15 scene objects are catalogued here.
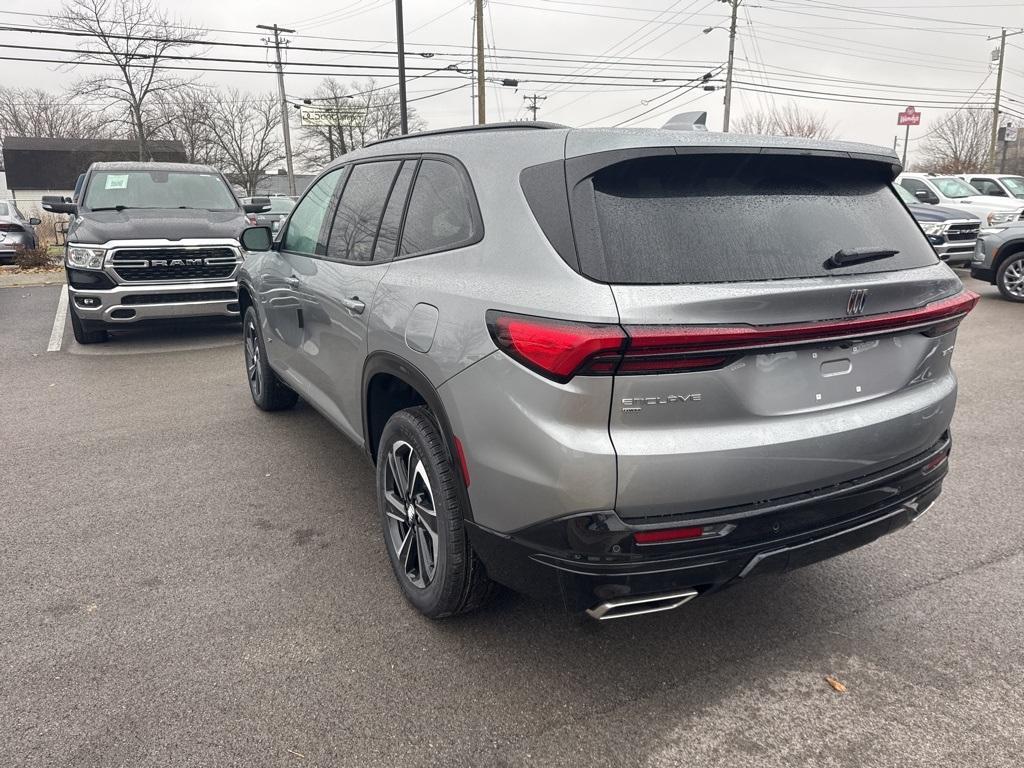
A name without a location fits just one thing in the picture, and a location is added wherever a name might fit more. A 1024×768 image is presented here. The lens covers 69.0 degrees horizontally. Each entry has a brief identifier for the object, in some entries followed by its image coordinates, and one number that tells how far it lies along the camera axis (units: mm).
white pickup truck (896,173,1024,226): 13812
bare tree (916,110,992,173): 51062
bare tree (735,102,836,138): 43844
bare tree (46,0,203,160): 26984
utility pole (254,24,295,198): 38094
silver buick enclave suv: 2037
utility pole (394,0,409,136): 23177
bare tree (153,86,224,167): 35156
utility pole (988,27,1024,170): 42656
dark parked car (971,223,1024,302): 10245
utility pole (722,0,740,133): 33875
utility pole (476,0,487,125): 25927
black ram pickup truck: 7559
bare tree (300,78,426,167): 56156
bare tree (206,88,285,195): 55938
